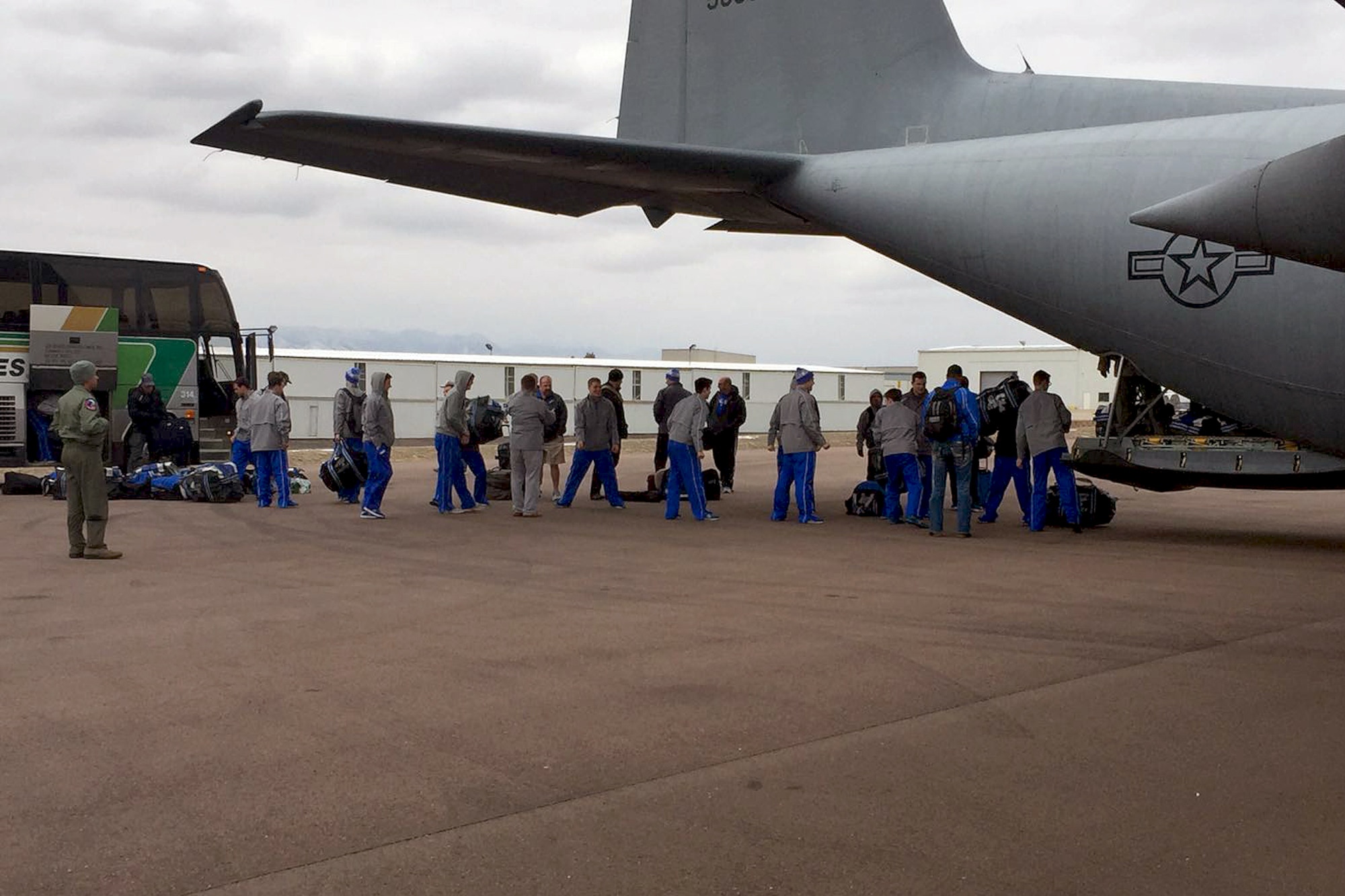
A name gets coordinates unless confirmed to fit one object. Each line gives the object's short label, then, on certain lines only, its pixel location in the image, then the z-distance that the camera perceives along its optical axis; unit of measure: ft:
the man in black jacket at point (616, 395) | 45.29
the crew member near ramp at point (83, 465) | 29.78
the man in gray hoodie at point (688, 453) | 40.52
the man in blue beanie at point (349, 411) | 42.68
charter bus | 55.21
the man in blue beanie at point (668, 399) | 48.65
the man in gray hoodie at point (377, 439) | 39.88
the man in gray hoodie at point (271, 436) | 44.16
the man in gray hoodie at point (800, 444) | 40.22
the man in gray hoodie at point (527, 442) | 40.63
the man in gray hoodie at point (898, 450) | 39.45
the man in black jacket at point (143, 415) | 51.03
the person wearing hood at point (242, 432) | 45.55
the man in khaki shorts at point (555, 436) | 45.37
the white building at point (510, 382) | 102.63
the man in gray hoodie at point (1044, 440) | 37.27
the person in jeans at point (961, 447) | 35.99
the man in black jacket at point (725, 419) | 49.49
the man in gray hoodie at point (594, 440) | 43.37
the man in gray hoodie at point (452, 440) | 42.45
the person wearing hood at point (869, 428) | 47.03
